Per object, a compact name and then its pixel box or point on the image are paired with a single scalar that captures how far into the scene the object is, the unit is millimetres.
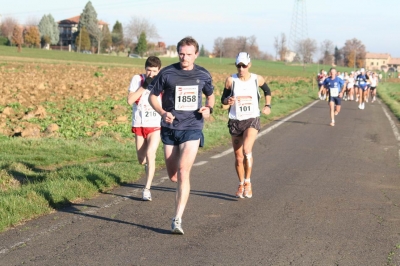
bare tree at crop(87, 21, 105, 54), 146250
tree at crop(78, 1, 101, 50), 149775
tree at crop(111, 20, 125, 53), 155875
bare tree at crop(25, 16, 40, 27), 165075
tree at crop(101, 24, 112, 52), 150250
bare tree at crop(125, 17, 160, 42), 145125
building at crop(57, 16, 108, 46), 176000
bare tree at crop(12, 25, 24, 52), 125250
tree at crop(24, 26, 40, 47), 144000
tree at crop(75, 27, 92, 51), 147625
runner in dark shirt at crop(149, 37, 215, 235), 7035
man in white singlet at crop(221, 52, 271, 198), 9359
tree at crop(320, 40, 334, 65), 194500
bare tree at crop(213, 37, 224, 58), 189150
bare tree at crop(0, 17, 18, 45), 156000
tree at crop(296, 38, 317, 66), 118019
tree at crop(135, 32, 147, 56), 140250
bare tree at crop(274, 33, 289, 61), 179475
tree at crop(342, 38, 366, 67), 187750
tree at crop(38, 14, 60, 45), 161000
